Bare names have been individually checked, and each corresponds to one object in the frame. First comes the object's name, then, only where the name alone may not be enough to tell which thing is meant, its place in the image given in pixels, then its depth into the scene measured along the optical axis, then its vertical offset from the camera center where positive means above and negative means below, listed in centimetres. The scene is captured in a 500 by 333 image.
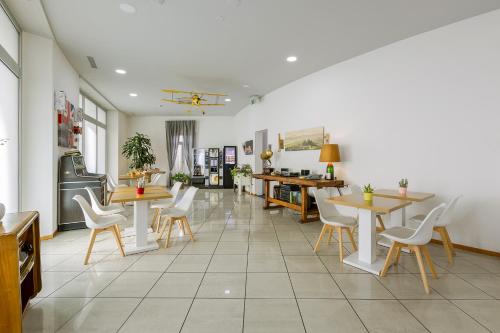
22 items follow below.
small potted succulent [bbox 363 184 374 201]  293 -37
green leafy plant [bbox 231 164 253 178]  830 -28
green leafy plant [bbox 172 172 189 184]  961 -61
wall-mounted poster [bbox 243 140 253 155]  833 +58
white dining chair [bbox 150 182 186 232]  421 -78
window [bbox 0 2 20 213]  321 +69
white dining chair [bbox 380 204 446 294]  230 -77
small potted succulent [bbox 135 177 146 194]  346 -37
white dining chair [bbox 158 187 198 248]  351 -74
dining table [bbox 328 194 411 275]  273 -83
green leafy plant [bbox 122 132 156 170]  735 +36
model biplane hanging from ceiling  698 +204
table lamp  462 +17
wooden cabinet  150 -77
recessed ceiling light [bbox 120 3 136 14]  305 +201
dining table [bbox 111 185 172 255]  324 -82
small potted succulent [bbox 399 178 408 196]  331 -31
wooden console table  449 -46
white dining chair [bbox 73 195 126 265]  291 -78
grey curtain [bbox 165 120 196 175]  1025 +108
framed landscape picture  542 +60
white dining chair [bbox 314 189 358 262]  308 -76
